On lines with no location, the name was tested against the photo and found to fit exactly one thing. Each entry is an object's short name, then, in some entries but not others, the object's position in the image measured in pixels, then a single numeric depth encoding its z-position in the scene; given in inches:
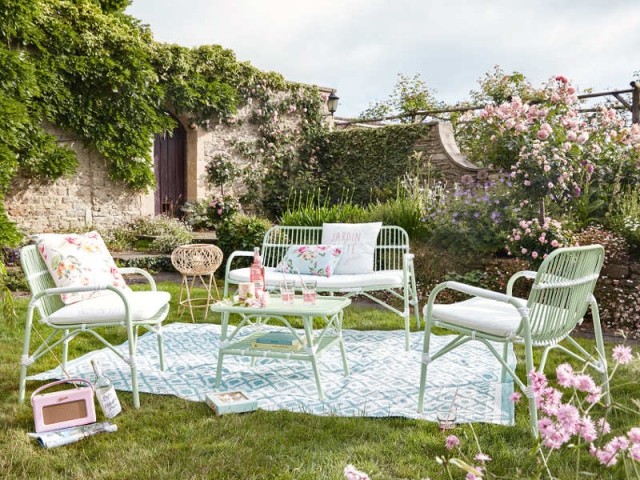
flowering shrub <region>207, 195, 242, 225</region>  303.7
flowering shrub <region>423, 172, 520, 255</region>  207.8
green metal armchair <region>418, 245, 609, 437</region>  91.6
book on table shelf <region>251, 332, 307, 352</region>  119.1
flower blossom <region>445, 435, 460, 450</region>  48.5
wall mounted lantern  414.9
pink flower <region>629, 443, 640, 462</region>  35.4
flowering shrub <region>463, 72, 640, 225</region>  197.0
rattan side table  187.5
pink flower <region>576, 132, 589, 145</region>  192.4
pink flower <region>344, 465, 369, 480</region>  40.0
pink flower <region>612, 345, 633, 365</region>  49.8
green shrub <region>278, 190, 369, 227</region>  247.8
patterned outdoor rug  108.0
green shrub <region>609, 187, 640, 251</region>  183.3
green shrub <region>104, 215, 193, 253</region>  311.9
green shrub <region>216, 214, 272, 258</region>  265.4
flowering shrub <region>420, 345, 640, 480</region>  37.9
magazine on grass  90.0
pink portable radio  95.0
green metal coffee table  113.5
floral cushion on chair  122.3
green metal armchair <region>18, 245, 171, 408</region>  109.0
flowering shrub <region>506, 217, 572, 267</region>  186.9
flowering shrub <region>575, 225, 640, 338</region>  171.2
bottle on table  127.2
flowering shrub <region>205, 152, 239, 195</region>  373.1
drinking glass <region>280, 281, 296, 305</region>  126.1
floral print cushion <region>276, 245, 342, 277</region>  171.3
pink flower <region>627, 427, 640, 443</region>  36.5
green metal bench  157.1
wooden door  367.6
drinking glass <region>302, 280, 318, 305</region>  126.2
